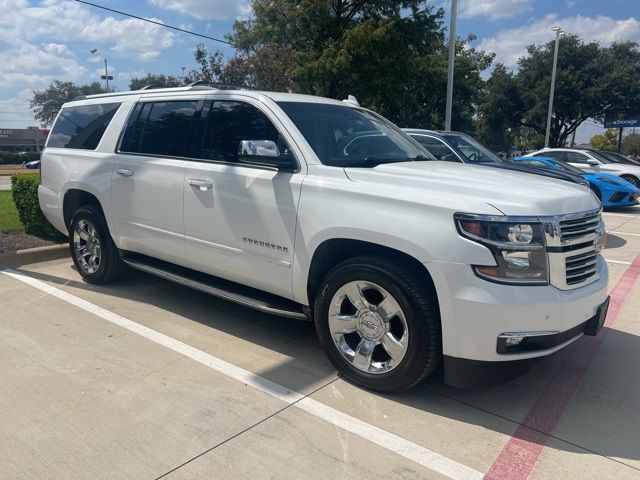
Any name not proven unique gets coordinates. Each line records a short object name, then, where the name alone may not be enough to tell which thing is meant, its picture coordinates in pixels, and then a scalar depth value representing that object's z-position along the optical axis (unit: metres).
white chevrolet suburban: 3.05
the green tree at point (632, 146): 77.38
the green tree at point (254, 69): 18.66
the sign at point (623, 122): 33.19
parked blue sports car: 12.73
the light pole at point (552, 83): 28.52
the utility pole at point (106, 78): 56.40
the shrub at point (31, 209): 7.56
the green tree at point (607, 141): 70.75
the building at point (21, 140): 89.38
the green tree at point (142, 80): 48.67
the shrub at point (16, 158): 62.16
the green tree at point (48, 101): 79.62
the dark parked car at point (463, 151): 7.85
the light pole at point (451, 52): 16.31
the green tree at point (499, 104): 36.34
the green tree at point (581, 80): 31.52
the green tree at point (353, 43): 19.53
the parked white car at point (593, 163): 16.11
